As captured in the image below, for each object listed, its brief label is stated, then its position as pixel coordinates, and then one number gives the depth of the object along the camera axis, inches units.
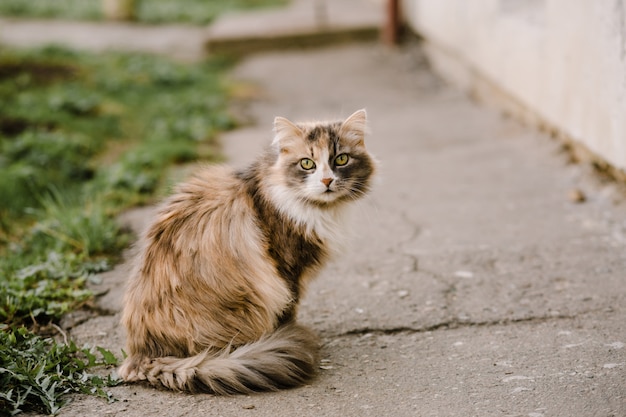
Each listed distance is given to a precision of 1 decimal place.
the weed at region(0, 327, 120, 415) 112.4
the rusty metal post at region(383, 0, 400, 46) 390.1
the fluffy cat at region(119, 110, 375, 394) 118.3
